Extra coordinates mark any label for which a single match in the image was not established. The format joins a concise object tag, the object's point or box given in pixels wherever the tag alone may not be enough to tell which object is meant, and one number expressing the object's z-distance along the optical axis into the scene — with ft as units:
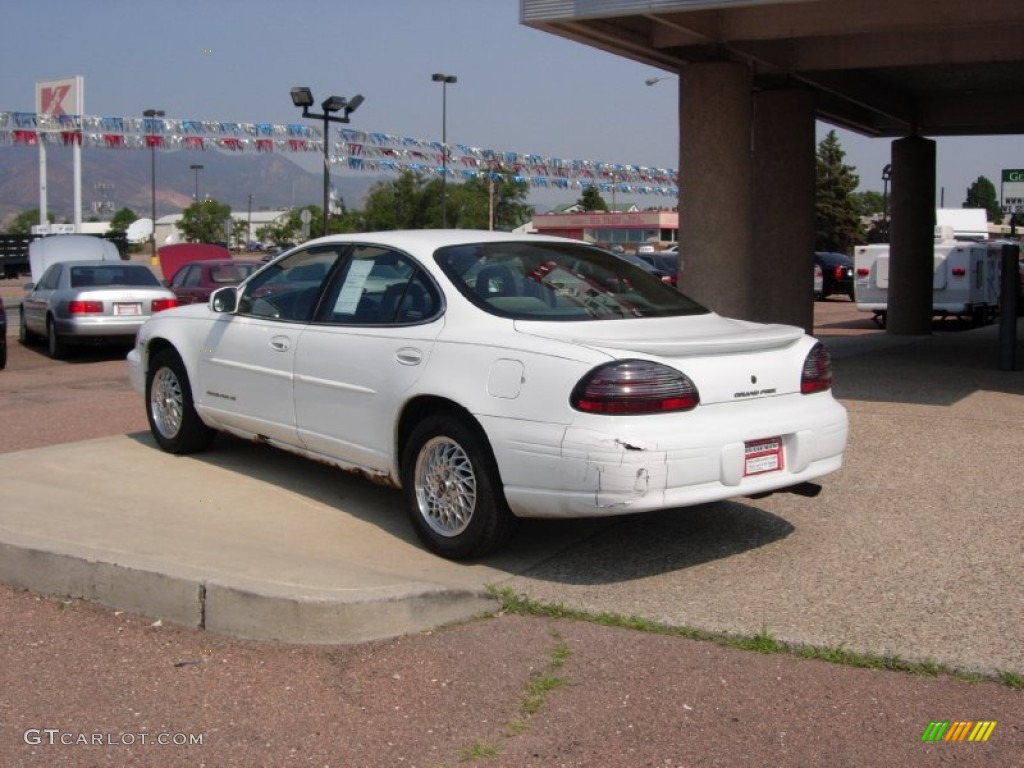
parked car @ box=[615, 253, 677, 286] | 95.90
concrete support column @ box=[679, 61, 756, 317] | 40.86
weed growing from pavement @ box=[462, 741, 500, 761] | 12.84
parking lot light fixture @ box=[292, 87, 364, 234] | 81.71
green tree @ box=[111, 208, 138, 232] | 380.54
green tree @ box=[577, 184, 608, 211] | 351.46
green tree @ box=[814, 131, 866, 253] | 239.09
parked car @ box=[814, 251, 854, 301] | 109.60
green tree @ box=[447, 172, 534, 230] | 203.31
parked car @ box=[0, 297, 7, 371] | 50.42
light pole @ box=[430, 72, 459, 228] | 142.84
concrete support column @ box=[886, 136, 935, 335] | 63.62
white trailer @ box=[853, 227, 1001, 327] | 70.59
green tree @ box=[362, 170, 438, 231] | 190.80
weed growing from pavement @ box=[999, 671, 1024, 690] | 14.43
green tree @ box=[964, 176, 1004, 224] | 408.05
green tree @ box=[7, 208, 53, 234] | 410.43
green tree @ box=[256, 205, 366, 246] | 191.93
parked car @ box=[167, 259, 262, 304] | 58.23
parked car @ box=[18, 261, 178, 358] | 52.75
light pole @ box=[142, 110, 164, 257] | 130.52
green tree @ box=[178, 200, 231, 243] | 320.09
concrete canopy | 36.91
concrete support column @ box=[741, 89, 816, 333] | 50.16
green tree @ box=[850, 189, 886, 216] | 406.54
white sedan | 17.24
